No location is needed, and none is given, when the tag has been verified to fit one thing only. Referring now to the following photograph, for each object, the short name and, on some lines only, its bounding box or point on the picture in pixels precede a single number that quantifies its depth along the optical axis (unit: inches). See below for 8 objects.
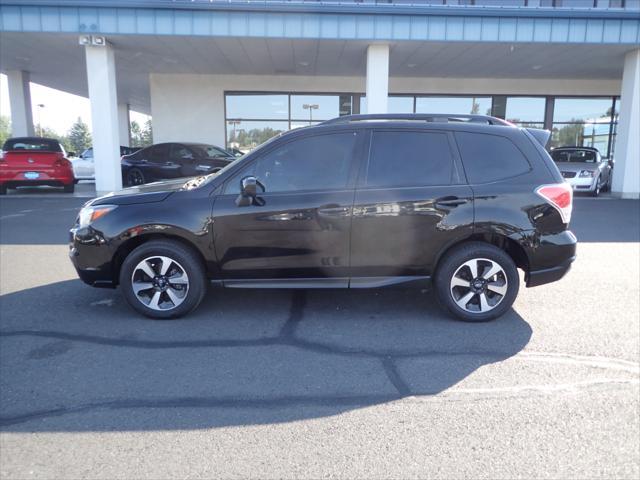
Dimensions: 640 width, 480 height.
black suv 172.9
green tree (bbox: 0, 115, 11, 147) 5108.3
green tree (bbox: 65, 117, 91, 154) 4439.7
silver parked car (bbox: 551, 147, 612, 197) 554.5
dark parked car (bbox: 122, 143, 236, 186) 559.5
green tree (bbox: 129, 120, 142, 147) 3404.5
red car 540.4
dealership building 466.6
